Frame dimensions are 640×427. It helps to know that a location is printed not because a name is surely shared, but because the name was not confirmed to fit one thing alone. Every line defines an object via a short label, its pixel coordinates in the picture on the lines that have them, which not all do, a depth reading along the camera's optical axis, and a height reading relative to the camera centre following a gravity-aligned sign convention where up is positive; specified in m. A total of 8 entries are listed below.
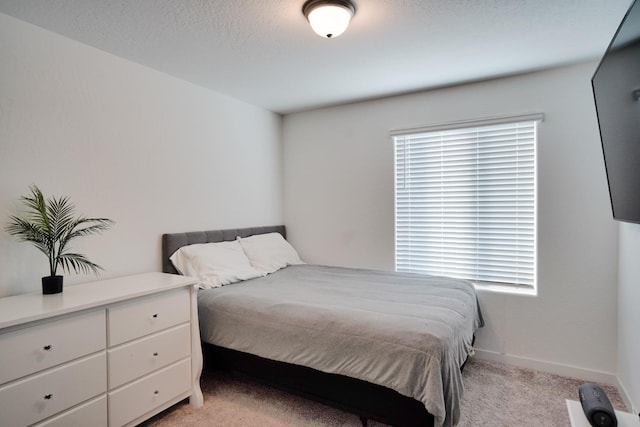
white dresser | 1.45 -0.70
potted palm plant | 1.82 -0.08
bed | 1.65 -0.72
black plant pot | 1.79 -0.37
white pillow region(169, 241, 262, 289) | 2.60 -0.41
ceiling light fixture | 1.72 +1.03
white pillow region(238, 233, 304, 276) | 3.15 -0.39
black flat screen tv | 1.34 +0.44
